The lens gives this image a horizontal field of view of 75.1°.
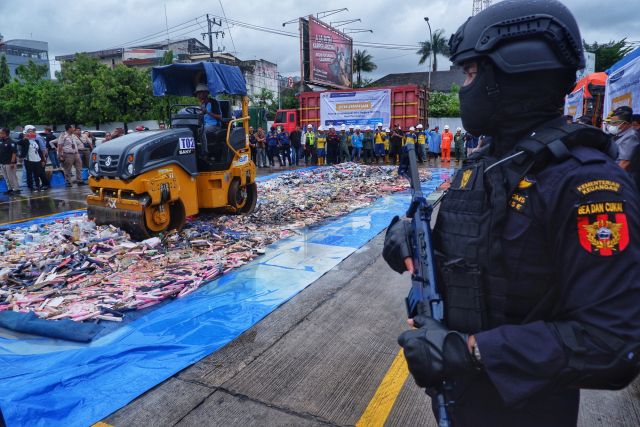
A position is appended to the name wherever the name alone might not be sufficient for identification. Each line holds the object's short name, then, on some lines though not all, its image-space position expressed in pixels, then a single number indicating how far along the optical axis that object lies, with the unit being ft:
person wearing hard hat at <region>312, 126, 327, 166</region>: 67.61
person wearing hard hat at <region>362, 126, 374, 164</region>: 68.74
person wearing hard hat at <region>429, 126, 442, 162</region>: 73.72
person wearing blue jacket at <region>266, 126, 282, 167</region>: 68.44
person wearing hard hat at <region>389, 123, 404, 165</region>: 66.39
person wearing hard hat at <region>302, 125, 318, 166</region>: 68.64
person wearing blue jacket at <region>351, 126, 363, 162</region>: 67.77
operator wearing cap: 24.03
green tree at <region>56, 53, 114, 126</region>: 101.96
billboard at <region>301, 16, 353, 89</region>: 98.63
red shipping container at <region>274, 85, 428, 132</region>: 70.33
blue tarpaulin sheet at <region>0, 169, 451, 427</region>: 9.18
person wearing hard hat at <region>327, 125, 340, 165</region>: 67.15
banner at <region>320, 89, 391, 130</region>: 72.59
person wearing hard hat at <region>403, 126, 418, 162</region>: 62.47
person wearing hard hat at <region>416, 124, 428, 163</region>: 67.26
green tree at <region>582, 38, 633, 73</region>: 124.98
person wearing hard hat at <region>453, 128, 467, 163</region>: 72.18
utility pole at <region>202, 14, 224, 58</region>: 108.99
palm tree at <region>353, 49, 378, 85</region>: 200.34
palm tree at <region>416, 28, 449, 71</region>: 207.10
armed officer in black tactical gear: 3.42
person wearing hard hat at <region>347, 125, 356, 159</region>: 68.85
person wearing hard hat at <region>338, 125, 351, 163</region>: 67.41
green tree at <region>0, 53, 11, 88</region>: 131.44
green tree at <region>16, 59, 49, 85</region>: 120.16
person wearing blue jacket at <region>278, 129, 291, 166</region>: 68.49
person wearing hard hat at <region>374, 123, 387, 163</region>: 67.51
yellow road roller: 19.71
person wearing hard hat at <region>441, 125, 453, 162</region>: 70.79
